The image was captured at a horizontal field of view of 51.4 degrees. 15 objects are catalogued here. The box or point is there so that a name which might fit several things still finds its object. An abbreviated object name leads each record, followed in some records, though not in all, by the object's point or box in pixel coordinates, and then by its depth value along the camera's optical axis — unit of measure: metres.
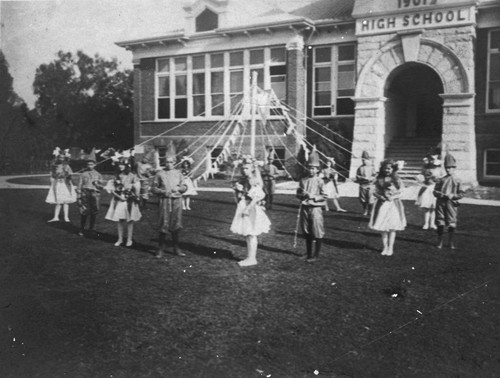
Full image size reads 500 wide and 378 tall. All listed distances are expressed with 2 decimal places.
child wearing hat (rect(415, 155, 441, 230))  11.09
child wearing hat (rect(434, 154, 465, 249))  9.20
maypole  11.91
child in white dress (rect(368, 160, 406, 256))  8.77
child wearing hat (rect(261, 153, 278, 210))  14.38
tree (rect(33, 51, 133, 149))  32.84
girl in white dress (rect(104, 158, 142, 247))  9.77
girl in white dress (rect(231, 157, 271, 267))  8.16
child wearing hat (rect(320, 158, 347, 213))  13.84
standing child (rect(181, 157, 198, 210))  13.96
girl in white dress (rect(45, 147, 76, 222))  12.87
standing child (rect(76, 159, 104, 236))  10.69
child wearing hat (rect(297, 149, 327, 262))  8.30
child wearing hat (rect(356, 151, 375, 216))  12.76
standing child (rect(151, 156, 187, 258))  8.57
